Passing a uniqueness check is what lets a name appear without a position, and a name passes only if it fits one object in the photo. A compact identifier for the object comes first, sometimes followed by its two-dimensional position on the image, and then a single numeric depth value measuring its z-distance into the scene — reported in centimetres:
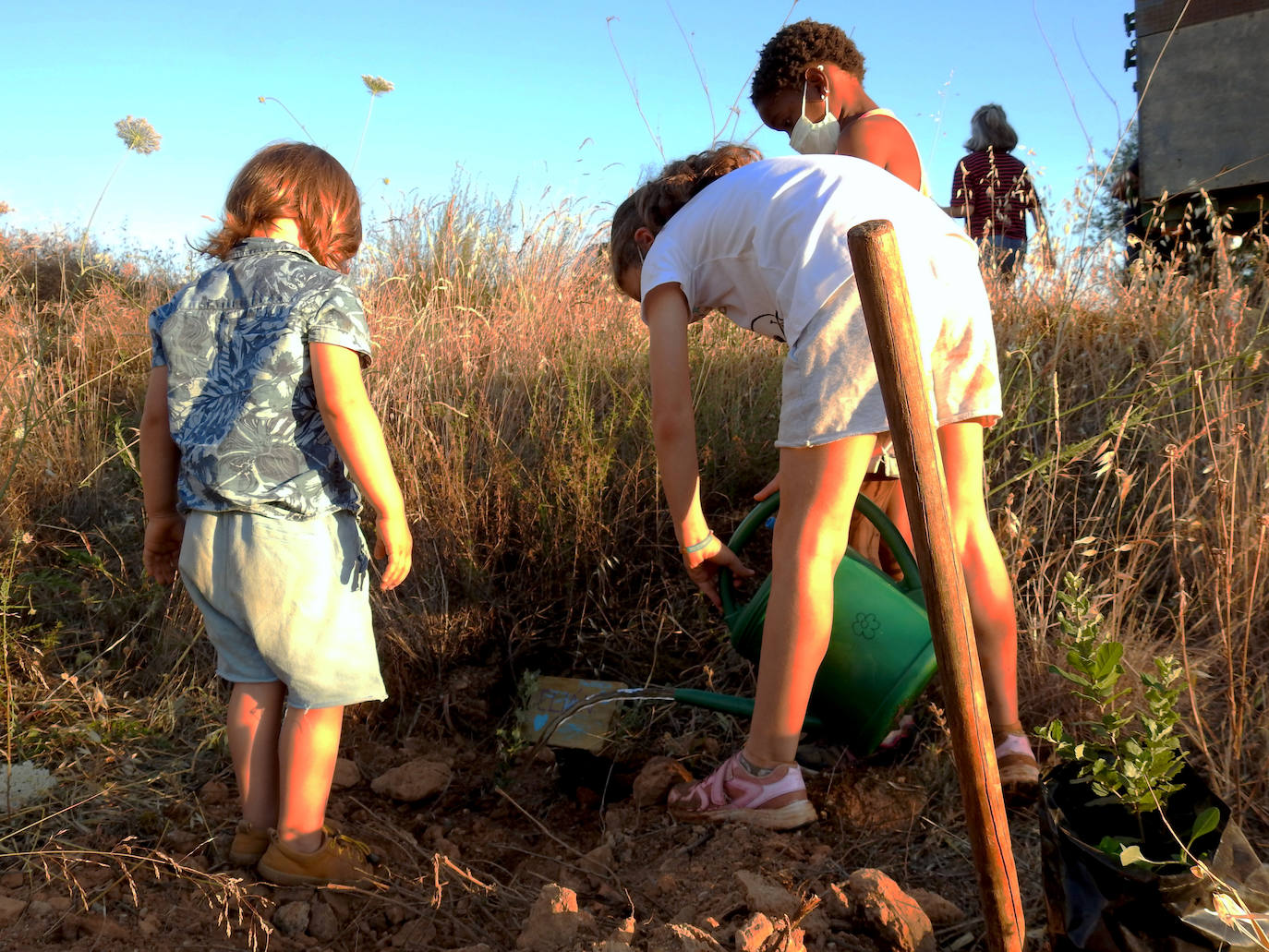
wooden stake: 106
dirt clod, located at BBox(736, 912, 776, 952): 132
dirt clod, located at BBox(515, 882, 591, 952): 146
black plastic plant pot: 121
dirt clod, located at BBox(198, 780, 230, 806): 213
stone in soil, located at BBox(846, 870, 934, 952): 143
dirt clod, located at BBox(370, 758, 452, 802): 217
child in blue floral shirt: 172
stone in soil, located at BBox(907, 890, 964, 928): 155
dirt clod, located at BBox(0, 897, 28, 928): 164
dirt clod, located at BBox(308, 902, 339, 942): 172
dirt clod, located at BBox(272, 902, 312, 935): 170
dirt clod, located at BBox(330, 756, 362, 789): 222
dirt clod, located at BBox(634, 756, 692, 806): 209
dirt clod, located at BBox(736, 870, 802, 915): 146
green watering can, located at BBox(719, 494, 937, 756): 182
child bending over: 167
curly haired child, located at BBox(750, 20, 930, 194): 253
